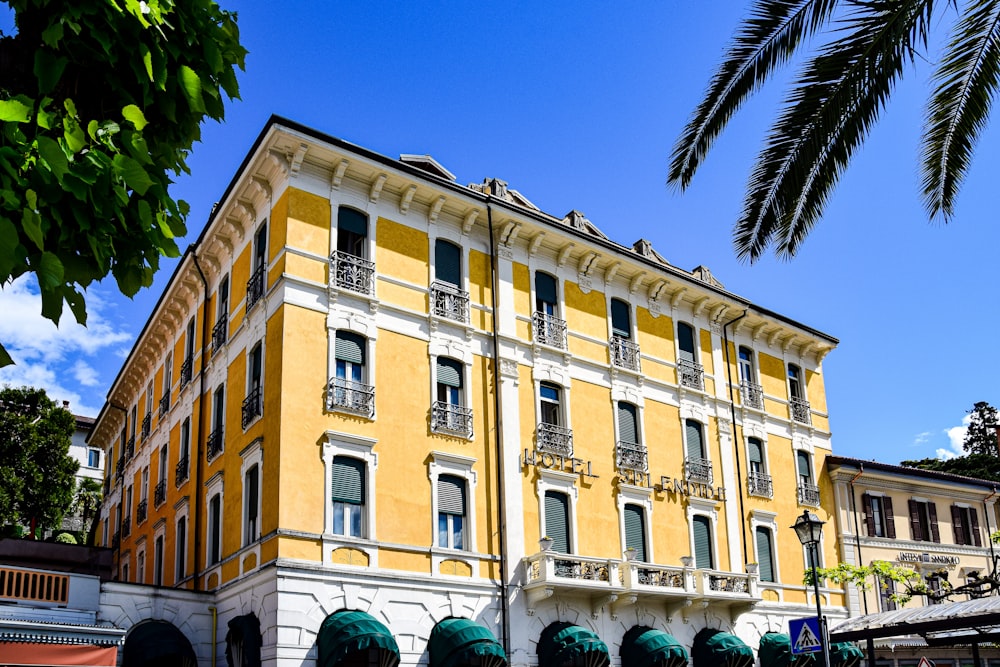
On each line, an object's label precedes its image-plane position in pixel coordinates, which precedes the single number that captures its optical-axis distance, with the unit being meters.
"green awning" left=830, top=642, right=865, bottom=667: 30.95
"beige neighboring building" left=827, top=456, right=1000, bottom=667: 35.19
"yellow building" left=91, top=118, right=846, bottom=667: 22.80
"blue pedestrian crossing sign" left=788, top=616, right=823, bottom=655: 19.16
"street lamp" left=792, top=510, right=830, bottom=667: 20.02
